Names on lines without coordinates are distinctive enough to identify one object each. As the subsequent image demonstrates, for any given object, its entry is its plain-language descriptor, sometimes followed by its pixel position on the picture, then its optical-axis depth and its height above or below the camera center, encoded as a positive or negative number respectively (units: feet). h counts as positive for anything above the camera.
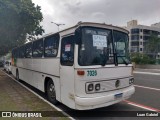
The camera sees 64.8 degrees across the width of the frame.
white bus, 12.09 -0.88
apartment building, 155.40 +26.44
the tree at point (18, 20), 22.30 +7.79
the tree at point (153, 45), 131.34 +13.17
